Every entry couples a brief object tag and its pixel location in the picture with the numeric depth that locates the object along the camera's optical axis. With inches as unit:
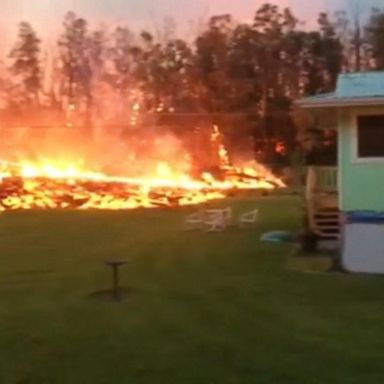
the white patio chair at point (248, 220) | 911.7
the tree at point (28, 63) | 2331.4
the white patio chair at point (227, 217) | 914.7
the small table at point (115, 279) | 508.1
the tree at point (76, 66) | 2299.5
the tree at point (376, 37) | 2063.2
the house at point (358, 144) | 637.3
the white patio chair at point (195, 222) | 904.3
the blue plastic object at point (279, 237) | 754.8
